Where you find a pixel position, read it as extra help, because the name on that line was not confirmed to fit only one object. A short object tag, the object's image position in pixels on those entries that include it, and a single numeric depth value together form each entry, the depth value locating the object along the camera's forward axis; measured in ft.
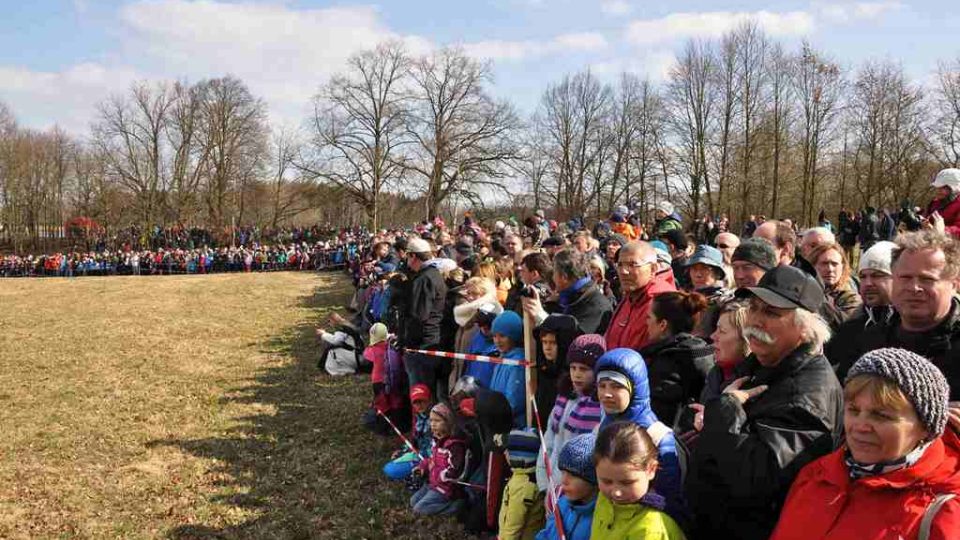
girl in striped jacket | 12.60
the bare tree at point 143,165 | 169.89
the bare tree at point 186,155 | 170.91
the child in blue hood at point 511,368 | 16.70
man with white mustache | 8.01
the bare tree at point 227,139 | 171.83
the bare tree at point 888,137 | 105.29
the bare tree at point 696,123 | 127.34
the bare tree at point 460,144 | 139.23
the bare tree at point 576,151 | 154.40
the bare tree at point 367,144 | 139.13
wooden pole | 16.06
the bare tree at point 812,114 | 115.75
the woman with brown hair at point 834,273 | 15.25
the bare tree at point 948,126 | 100.53
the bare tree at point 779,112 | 119.55
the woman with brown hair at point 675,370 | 11.95
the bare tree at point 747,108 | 121.29
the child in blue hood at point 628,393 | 10.12
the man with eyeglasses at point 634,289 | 14.30
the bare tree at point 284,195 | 172.86
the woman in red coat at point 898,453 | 6.36
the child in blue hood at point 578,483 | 11.04
